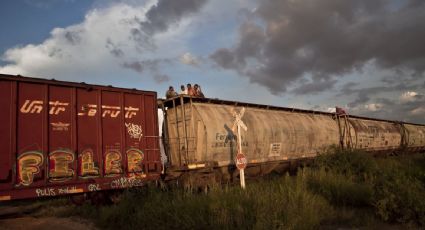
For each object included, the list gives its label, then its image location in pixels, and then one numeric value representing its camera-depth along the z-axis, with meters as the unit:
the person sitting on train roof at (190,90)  13.98
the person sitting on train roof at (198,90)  14.20
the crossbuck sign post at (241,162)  9.81
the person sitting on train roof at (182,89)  14.47
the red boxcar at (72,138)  9.19
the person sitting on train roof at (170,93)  13.84
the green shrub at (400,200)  7.76
